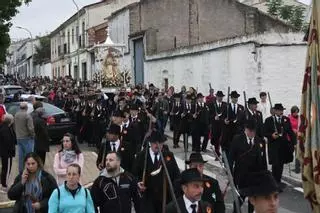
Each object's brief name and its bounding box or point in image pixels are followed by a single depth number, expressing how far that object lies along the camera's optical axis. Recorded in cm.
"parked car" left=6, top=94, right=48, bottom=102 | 2219
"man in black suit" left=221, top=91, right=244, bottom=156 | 1605
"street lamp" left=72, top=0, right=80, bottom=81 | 5170
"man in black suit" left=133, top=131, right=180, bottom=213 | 832
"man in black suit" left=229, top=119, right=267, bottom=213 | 1020
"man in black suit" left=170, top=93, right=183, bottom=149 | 1972
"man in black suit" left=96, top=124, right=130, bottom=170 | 996
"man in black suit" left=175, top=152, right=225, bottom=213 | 678
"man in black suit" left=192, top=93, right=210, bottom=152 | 1834
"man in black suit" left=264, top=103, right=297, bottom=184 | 1299
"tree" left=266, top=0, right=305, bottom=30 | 3991
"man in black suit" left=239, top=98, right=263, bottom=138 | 1451
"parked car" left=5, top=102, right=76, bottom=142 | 2042
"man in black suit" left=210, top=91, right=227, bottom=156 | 1659
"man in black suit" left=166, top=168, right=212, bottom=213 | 561
